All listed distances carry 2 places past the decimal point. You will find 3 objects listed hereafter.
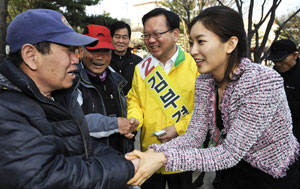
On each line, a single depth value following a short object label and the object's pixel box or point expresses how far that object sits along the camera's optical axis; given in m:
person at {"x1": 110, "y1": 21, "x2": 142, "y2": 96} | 4.26
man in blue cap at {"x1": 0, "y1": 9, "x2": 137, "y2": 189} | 1.12
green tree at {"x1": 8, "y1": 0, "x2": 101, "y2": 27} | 13.79
